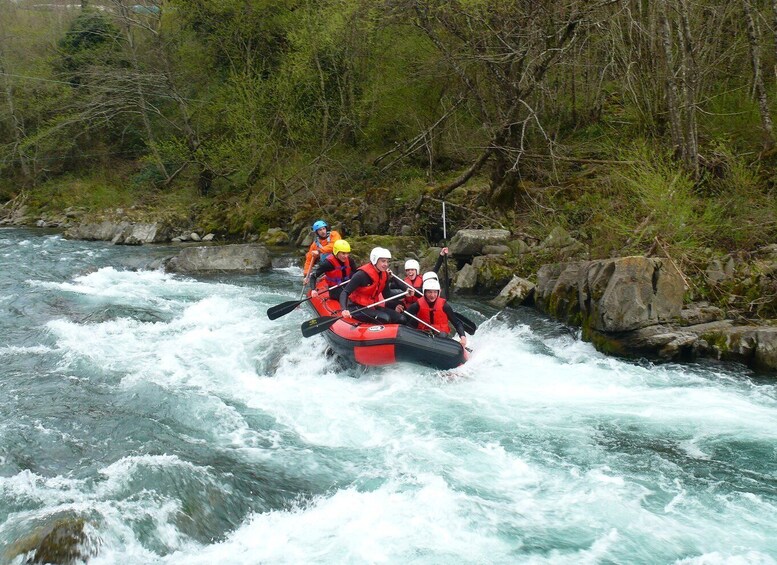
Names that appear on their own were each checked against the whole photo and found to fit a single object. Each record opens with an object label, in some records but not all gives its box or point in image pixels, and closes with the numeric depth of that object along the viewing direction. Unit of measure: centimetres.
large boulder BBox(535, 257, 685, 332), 754
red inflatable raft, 684
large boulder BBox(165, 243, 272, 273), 1332
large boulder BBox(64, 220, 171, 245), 1684
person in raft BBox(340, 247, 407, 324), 755
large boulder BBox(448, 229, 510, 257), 1106
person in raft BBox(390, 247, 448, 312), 750
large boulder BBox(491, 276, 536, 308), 965
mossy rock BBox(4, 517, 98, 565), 385
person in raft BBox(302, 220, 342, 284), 977
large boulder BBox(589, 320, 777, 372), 686
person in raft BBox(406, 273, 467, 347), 722
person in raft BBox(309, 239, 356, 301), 853
